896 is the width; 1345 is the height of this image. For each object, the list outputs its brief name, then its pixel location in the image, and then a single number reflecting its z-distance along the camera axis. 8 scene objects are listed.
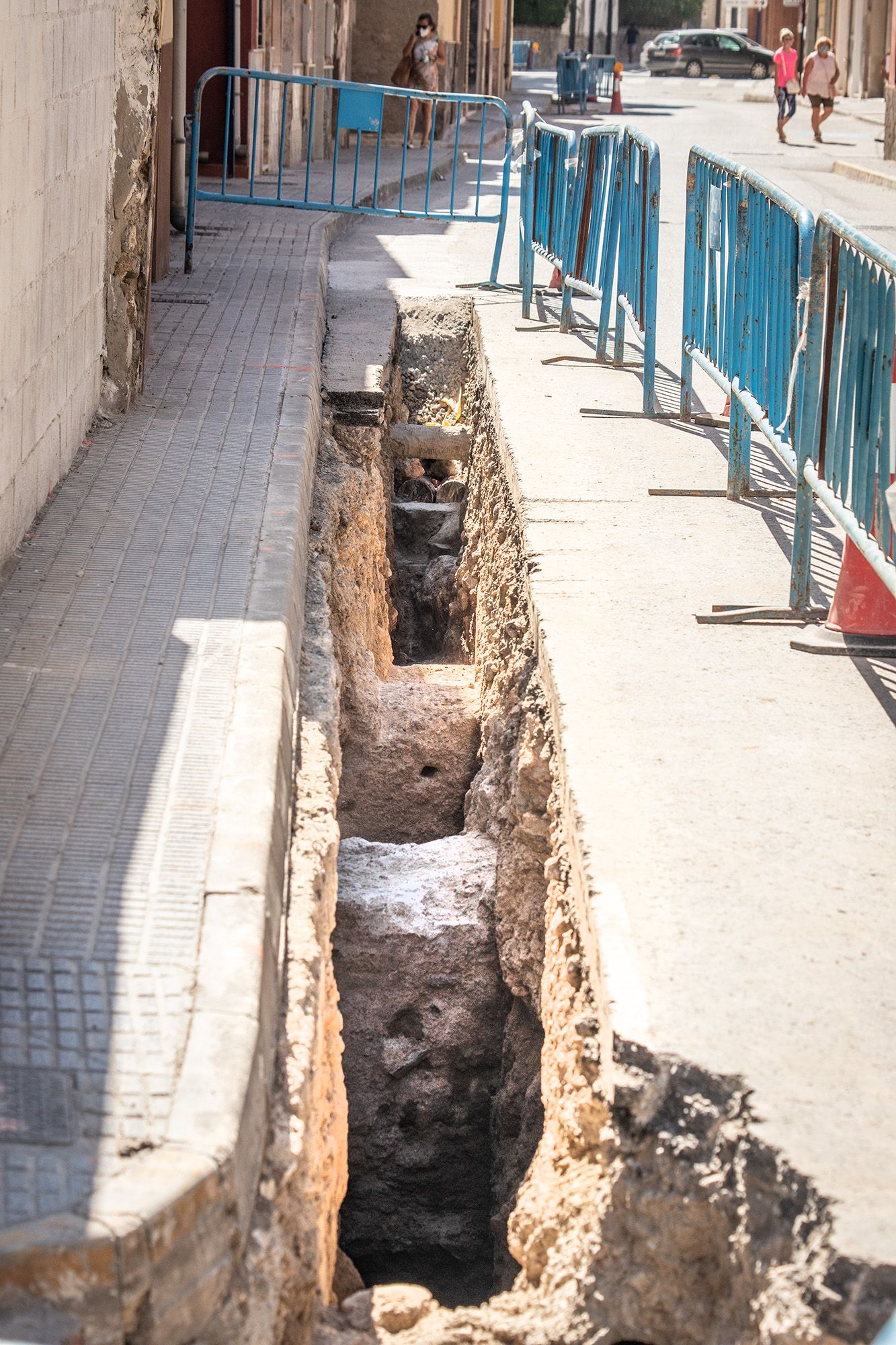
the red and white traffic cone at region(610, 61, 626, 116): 35.03
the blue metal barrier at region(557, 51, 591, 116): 34.25
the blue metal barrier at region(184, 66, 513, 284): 10.92
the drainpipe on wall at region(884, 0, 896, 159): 22.73
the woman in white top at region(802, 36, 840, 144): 26.98
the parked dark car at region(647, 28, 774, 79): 51.84
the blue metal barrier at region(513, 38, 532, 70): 58.31
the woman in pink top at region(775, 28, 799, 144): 27.61
